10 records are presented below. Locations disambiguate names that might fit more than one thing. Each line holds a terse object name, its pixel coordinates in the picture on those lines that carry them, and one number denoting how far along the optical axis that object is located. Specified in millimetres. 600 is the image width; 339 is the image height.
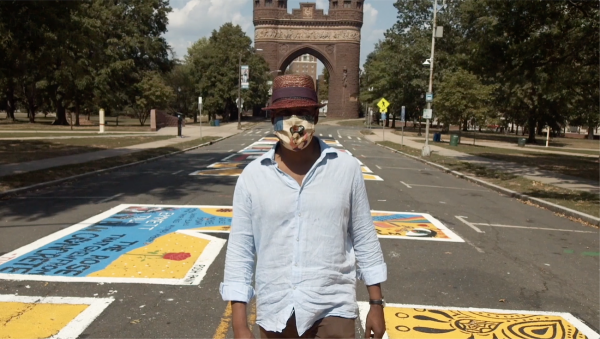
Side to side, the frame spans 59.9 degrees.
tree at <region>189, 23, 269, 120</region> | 67562
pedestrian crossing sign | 35594
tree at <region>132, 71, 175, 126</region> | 54125
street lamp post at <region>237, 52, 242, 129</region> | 55025
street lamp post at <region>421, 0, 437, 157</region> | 26219
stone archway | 87938
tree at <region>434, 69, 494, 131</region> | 36562
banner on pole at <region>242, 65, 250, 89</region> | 53125
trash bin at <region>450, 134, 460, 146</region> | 36625
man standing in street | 2521
